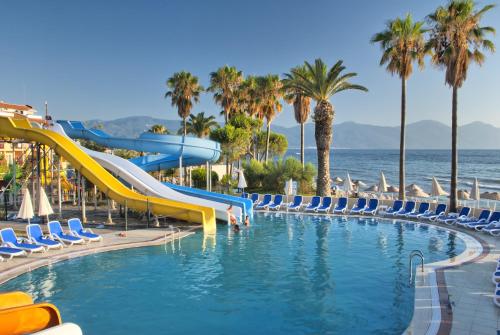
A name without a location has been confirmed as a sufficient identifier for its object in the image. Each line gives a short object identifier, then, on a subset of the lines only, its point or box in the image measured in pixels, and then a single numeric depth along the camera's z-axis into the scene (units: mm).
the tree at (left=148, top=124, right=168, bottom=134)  58406
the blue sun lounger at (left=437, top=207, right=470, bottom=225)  20977
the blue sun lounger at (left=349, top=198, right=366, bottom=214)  24672
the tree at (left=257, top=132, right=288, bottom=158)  53516
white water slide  22172
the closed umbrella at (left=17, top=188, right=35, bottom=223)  14727
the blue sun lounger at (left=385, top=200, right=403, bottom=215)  24038
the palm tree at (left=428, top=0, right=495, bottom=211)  21266
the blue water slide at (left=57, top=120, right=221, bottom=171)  24641
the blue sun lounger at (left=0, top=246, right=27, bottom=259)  13903
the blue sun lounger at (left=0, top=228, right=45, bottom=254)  14339
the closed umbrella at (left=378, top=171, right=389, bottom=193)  28047
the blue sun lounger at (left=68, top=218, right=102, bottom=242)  16656
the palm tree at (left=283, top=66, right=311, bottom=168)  36969
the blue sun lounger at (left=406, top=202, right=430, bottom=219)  22719
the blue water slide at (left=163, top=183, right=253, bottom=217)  22844
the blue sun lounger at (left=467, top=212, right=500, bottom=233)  18292
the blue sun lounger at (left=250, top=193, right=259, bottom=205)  28750
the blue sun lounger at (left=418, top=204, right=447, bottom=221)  22078
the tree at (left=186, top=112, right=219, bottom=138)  52438
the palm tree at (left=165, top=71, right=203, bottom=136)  42938
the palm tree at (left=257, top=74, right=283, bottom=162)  42875
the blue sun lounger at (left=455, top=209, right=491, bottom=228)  19417
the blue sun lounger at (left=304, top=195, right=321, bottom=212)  25628
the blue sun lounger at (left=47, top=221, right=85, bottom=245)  16031
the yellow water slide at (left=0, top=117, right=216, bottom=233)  19891
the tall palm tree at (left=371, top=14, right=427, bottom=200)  24875
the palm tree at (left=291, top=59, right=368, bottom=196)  27844
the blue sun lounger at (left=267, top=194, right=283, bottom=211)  27156
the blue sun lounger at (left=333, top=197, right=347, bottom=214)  25062
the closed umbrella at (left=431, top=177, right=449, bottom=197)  25598
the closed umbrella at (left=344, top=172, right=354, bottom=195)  26552
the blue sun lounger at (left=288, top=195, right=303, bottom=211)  26694
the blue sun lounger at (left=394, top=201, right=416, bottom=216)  23547
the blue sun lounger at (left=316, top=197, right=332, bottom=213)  25391
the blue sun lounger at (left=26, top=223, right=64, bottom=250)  15164
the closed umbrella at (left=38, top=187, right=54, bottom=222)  15852
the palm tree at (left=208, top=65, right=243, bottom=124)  43719
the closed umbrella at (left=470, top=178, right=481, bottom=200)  22978
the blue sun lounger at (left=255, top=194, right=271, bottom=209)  27484
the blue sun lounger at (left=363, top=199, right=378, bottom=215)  24359
